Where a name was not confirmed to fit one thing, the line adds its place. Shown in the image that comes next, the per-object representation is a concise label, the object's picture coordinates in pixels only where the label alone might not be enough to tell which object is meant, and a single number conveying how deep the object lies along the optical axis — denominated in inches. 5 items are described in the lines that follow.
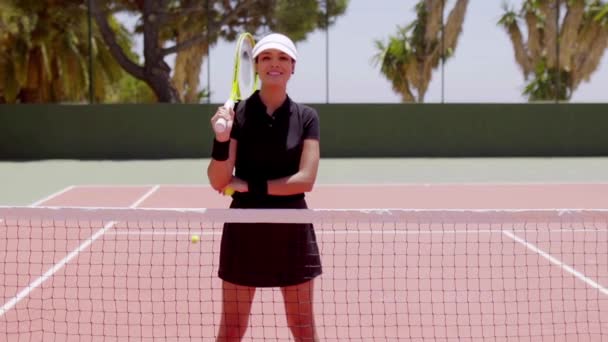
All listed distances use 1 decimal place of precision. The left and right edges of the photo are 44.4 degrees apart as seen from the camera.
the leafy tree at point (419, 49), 937.5
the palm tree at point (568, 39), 1149.7
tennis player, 105.5
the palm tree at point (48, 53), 823.1
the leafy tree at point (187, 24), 834.8
